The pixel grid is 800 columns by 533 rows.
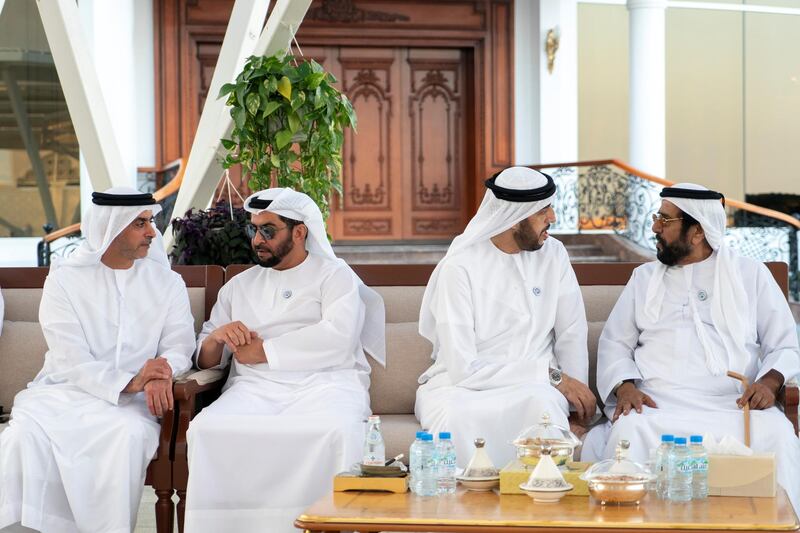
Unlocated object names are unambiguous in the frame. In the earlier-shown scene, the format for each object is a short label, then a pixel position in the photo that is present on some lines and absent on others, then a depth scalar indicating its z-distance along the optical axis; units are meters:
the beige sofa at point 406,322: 4.63
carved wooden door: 12.19
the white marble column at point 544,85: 12.07
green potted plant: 5.55
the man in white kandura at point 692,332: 4.15
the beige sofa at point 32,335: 4.05
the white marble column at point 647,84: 11.48
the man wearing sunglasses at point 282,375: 3.96
